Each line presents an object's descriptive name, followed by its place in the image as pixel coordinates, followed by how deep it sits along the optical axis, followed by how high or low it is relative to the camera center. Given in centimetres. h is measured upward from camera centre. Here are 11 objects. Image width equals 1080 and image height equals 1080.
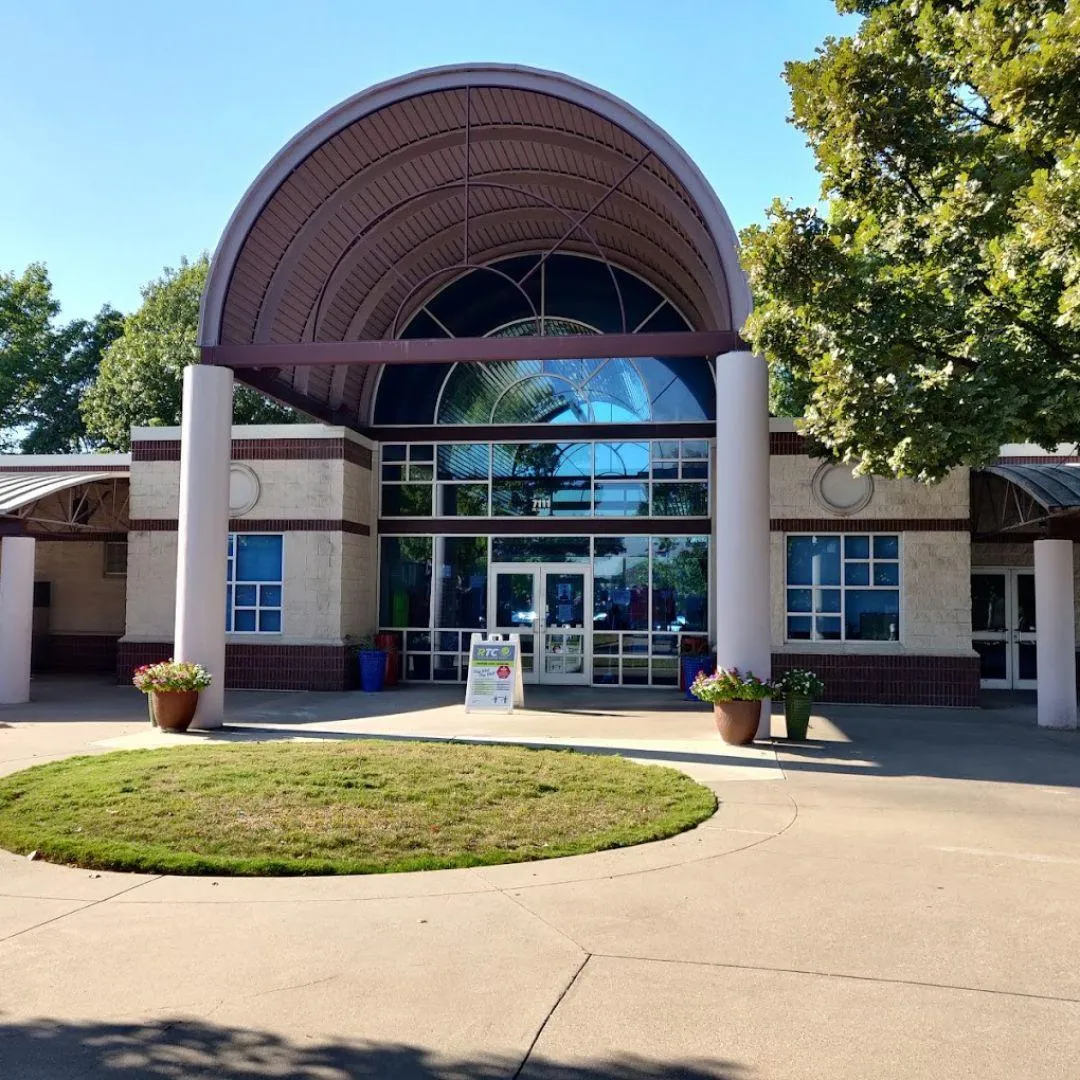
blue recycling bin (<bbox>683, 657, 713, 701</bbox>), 1877 -106
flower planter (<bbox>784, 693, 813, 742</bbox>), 1300 -136
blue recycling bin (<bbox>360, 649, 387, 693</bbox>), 1923 -121
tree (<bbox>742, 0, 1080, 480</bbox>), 879 +385
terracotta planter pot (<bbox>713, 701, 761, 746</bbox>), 1265 -139
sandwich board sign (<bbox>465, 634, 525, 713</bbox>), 1606 -110
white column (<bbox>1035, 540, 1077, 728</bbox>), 1496 -36
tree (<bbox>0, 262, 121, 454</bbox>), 4012 +1018
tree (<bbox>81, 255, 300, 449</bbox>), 3406 +808
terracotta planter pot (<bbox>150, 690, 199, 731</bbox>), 1334 -138
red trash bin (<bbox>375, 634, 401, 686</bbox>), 2034 -89
